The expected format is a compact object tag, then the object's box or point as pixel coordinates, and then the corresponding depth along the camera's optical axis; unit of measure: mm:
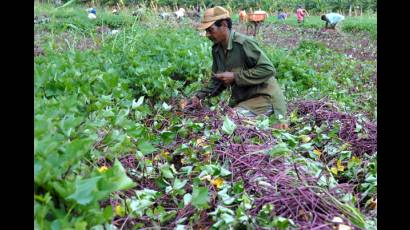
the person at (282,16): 22719
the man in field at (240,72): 4262
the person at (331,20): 17812
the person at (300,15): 20962
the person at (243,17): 18000
